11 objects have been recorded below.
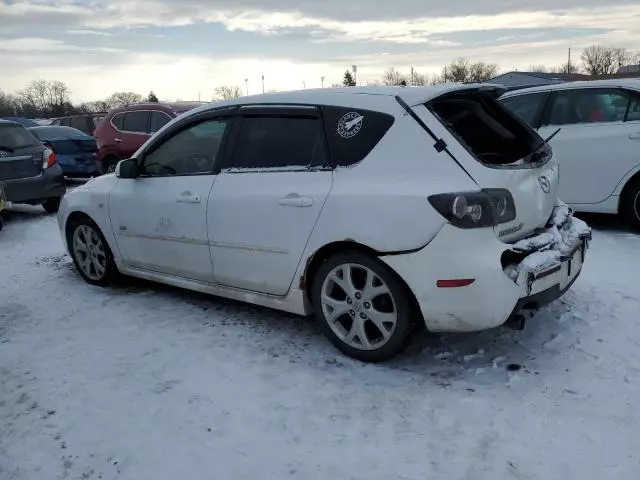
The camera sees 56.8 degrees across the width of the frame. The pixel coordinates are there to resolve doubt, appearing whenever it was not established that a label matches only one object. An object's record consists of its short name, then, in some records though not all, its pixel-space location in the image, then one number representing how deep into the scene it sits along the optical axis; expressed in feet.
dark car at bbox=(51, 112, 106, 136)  70.48
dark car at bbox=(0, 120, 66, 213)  27.40
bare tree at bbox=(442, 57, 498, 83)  251.60
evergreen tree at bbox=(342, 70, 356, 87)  236.67
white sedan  20.29
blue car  42.19
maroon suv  38.40
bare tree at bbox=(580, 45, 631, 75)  295.07
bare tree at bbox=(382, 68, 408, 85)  246.68
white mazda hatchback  10.37
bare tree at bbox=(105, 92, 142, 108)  321.58
